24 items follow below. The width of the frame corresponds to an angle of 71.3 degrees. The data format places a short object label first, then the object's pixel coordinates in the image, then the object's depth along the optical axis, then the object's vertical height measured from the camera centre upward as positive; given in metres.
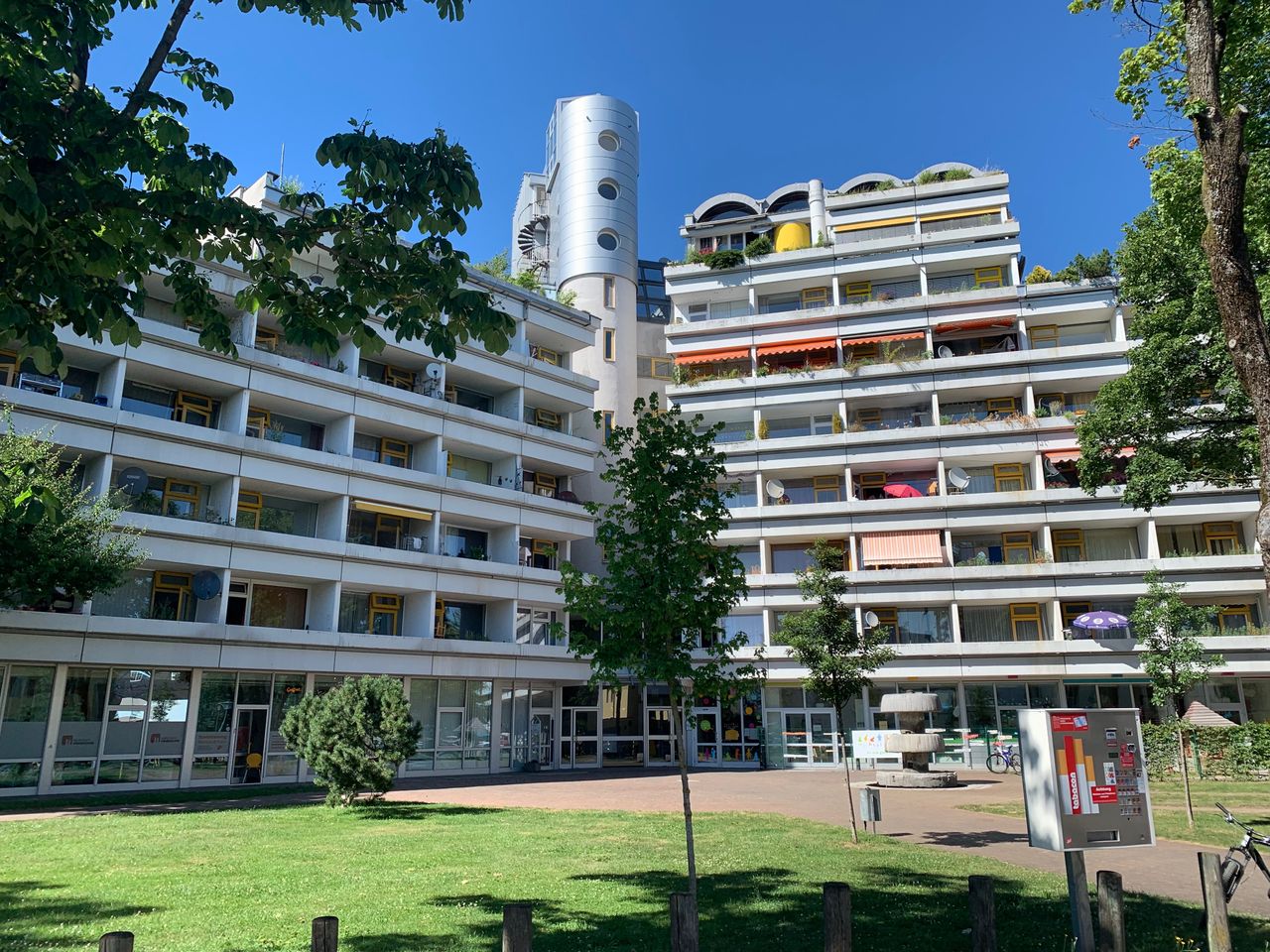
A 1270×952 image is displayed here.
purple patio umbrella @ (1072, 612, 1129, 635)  32.59 +2.71
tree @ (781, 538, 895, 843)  17.19 +0.95
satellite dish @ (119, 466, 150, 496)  26.44 +6.30
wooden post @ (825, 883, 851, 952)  4.53 -1.12
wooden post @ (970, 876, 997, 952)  5.46 -1.33
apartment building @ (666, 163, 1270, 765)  36.47 +10.19
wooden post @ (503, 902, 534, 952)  4.02 -1.03
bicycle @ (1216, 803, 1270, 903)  8.64 -1.59
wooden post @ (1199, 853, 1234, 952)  6.16 -1.43
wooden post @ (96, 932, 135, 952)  3.55 -0.96
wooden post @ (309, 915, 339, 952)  3.93 -1.04
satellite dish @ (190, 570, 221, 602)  27.53 +3.37
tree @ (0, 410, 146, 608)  19.73 +3.39
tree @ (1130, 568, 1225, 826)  24.12 +1.59
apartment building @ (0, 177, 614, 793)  25.30 +4.97
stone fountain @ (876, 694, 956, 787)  26.28 -1.47
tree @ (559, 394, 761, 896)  9.70 +1.26
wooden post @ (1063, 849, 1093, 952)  6.40 -1.48
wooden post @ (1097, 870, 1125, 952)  5.72 -1.38
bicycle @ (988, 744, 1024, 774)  32.94 -2.34
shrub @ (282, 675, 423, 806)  18.75 -0.90
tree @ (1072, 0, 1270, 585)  7.10 +3.93
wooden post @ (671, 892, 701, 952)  4.72 -1.17
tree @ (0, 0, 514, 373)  5.87 +3.62
